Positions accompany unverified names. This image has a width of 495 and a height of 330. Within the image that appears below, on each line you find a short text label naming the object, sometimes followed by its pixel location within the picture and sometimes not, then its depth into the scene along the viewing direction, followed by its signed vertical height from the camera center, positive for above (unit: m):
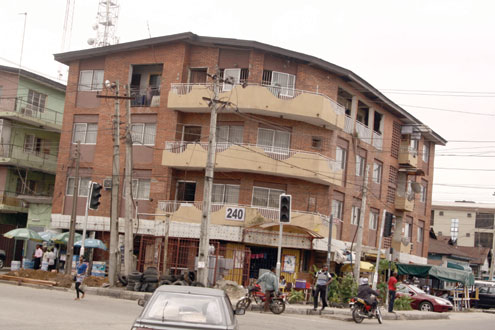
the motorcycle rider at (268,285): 24.00 -1.88
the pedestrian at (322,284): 25.30 -1.79
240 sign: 36.00 +0.79
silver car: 9.36 -1.24
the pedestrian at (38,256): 35.66 -2.41
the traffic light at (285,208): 25.00 +0.91
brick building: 36.25 +4.64
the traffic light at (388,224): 30.95 +0.80
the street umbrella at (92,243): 34.84 -1.46
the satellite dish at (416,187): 49.03 +4.15
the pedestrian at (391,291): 28.53 -2.05
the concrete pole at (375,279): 29.70 -1.67
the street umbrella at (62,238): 36.00 -1.36
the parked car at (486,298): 43.38 -2.97
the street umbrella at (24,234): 35.34 -1.33
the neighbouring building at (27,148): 44.22 +4.21
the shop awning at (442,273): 39.84 -1.56
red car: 34.53 -2.79
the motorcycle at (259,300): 23.45 -2.47
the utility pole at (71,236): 32.47 -1.09
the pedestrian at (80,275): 23.53 -2.17
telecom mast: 46.90 +13.45
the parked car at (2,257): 40.91 -3.06
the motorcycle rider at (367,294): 23.56 -1.88
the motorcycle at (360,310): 23.47 -2.43
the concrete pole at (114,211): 29.17 +0.26
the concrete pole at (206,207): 27.19 +0.75
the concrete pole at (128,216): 29.14 +0.11
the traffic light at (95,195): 28.65 +0.87
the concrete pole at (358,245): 32.22 -0.29
